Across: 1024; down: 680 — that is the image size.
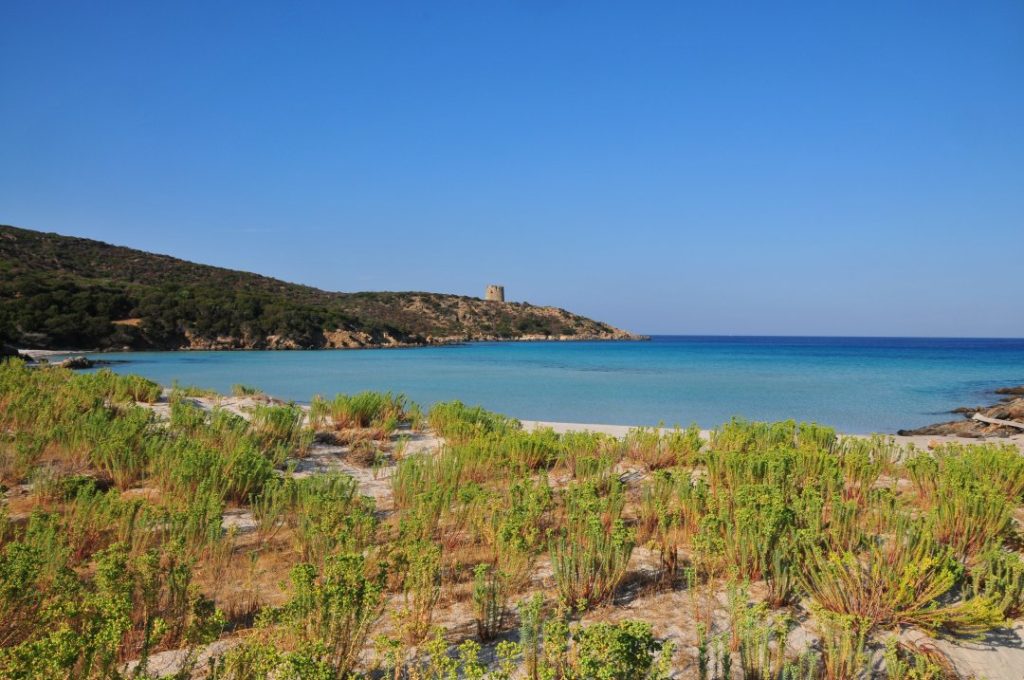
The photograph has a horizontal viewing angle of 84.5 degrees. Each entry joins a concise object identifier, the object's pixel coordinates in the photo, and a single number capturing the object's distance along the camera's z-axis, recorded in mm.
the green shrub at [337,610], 2713
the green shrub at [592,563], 3481
